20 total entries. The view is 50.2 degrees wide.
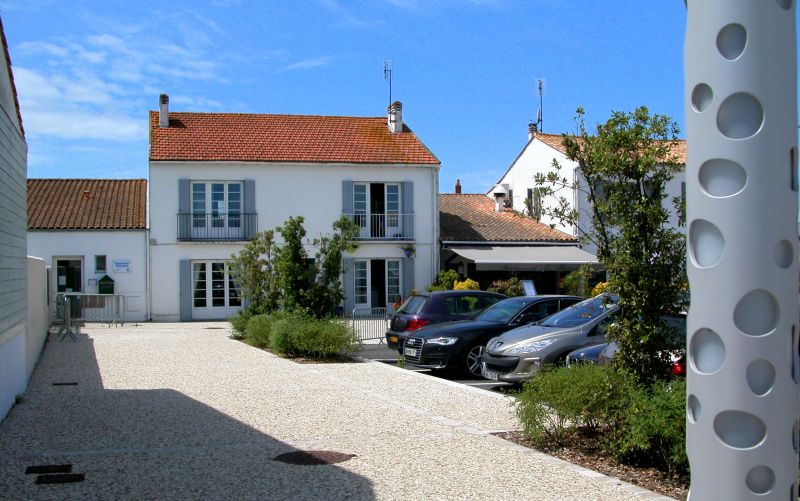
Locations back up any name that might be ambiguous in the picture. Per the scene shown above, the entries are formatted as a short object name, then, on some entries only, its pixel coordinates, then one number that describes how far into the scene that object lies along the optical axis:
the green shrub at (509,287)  26.62
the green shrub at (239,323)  22.75
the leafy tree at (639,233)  7.52
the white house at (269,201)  31.39
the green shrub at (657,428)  6.52
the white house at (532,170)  32.04
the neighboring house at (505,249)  31.70
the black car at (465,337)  14.30
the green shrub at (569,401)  7.54
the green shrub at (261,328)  19.80
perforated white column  3.51
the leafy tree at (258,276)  22.16
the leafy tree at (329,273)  18.73
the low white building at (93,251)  30.84
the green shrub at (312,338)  16.85
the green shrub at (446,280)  30.23
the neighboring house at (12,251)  9.94
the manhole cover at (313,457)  7.52
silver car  12.04
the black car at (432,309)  17.08
